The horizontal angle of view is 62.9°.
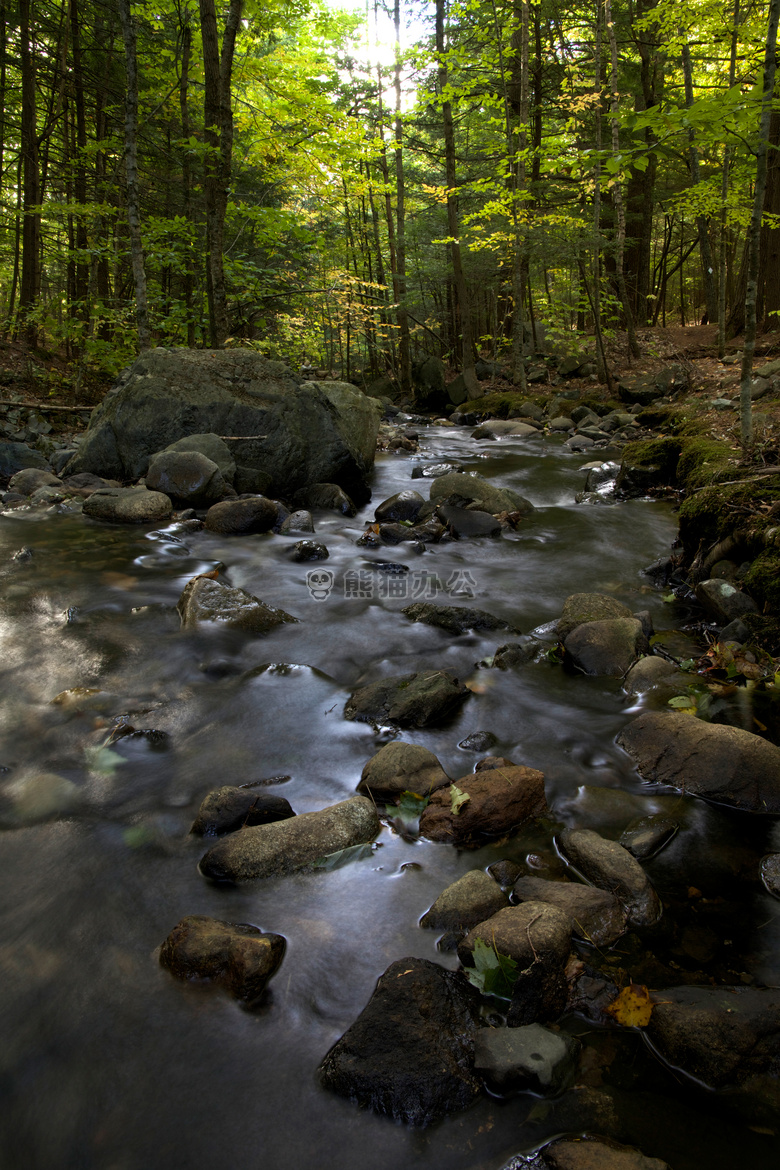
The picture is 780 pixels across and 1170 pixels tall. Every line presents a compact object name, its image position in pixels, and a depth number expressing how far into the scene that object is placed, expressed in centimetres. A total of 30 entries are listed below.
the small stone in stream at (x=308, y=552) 719
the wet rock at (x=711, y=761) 307
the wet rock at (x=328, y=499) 924
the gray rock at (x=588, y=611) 491
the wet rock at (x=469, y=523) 799
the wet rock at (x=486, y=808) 297
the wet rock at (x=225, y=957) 225
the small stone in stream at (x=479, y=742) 374
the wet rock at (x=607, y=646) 445
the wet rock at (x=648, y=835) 285
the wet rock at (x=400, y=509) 860
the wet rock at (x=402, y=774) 324
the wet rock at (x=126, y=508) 796
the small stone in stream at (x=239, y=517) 785
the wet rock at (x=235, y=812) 302
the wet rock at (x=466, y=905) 247
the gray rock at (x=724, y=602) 467
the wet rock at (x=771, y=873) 264
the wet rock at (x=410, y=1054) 189
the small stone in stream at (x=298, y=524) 812
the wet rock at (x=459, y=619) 525
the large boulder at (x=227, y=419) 912
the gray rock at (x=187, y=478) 848
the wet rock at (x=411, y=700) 394
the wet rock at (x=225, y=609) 528
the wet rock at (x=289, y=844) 276
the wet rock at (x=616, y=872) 252
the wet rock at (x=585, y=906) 240
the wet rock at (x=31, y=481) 907
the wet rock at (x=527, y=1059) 191
